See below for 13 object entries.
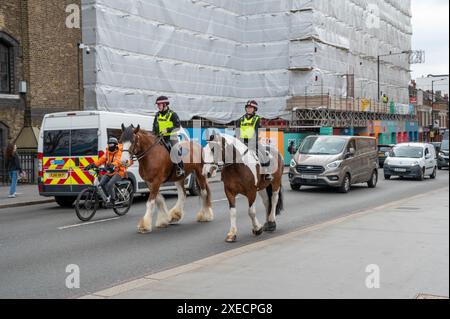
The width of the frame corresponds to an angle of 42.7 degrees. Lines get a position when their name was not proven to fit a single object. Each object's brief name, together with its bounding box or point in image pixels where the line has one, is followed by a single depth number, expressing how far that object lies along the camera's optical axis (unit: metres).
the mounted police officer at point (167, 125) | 12.28
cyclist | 13.69
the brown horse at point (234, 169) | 9.86
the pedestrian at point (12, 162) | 19.83
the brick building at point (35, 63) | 25.22
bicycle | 13.27
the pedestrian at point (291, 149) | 23.85
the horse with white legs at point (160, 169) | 11.59
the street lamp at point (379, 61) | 53.94
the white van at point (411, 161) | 27.16
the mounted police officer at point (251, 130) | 10.74
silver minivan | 20.30
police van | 15.89
